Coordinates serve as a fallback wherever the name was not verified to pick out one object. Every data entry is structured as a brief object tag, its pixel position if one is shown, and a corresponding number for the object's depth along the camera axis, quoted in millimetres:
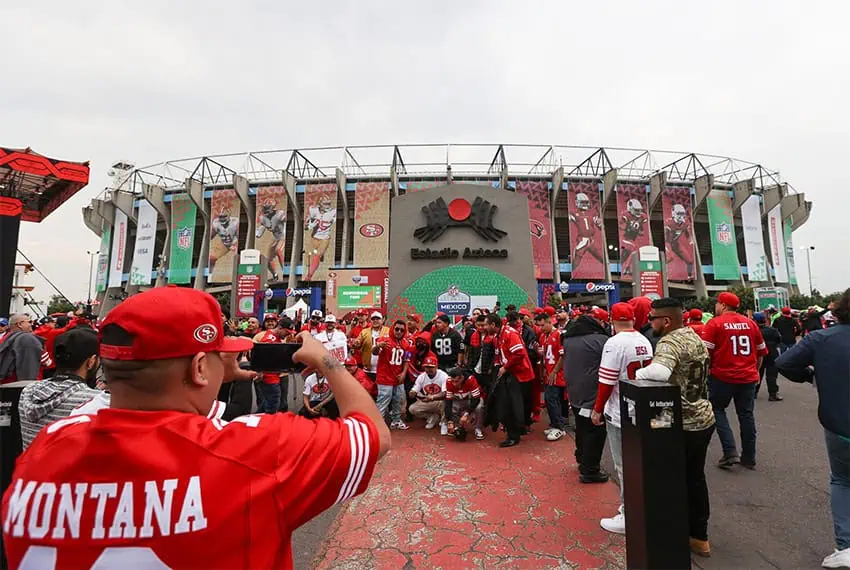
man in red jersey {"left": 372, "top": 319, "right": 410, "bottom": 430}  6656
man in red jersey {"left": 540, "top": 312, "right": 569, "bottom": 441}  6091
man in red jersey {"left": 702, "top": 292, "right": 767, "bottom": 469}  4836
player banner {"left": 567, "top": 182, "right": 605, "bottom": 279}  33094
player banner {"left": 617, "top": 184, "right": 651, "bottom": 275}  33312
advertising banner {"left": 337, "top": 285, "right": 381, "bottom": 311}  21750
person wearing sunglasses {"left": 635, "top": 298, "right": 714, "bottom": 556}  3158
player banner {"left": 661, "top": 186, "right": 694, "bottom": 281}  33250
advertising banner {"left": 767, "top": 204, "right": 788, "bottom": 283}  35156
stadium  33406
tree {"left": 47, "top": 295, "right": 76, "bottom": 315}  40600
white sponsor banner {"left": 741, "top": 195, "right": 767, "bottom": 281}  33719
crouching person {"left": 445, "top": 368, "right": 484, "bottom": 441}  6301
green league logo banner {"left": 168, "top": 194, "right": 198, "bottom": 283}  34844
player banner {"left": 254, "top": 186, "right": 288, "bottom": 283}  33750
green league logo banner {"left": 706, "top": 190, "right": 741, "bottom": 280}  33312
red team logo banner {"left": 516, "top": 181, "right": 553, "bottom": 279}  32906
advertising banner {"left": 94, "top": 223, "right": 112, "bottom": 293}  37438
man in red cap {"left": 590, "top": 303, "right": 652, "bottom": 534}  3635
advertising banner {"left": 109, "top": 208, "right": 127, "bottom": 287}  36438
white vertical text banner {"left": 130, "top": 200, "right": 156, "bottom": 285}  35031
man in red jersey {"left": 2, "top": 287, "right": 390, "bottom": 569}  902
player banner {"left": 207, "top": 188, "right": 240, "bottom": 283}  34219
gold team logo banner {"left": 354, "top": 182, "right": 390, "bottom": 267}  33156
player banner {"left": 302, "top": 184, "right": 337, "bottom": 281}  33406
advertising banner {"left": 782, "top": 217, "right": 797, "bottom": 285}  36062
